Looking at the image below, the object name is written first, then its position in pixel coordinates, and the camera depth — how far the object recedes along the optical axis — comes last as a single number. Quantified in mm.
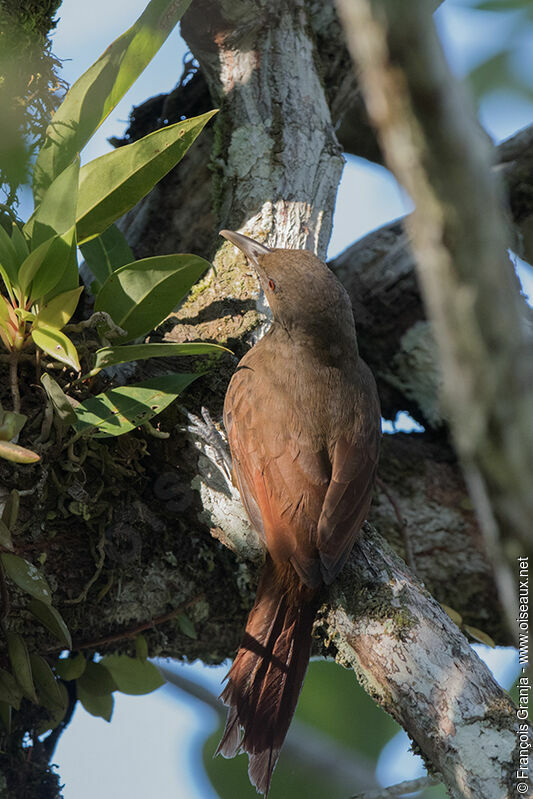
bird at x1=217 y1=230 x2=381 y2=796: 4797
